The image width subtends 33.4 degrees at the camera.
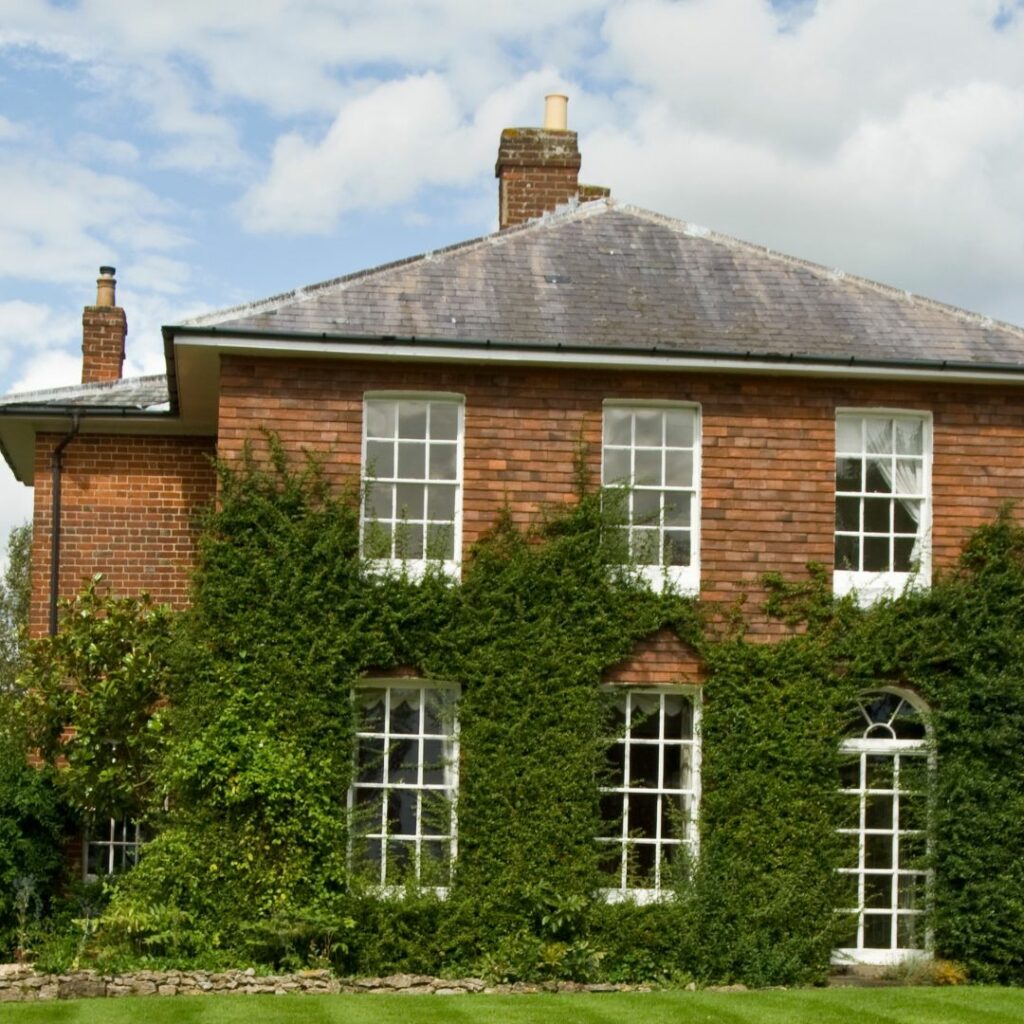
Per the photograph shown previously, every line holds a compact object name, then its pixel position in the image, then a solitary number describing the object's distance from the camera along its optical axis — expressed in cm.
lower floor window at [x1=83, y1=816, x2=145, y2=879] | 1888
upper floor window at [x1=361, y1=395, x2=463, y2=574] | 1656
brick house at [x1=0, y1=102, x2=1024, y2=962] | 1650
